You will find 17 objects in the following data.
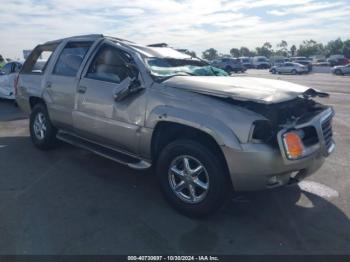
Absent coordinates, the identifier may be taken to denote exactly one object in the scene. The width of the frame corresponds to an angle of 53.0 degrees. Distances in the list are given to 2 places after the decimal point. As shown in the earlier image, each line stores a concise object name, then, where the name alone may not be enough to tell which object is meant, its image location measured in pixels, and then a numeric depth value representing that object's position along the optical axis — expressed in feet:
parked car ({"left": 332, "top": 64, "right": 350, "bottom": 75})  116.78
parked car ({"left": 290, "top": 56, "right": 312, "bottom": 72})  135.95
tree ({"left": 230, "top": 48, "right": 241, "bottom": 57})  358.41
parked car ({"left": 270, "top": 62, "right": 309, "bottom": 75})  129.08
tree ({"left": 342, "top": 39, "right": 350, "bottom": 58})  243.73
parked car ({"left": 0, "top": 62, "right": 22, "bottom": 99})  38.89
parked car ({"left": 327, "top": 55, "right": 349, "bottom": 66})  163.94
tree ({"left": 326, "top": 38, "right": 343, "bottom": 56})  265.13
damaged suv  10.75
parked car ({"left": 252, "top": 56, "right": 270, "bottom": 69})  177.37
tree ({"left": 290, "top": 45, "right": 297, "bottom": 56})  343.26
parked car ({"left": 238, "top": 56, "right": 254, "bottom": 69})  175.99
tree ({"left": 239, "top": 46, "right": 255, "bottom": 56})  370.73
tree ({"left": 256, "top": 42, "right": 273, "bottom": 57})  371.35
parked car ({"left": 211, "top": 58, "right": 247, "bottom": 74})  138.82
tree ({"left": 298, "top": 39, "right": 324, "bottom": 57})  316.15
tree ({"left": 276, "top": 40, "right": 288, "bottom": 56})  374.08
